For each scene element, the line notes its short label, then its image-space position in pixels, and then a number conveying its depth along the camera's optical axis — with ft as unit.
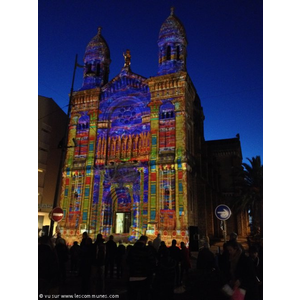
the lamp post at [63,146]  34.47
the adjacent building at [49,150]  83.66
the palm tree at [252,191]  70.79
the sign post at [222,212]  28.91
